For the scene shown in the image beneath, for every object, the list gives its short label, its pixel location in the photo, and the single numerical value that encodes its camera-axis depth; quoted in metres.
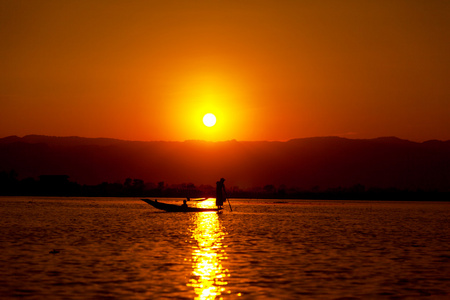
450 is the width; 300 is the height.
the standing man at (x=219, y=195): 76.00
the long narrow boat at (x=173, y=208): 83.31
